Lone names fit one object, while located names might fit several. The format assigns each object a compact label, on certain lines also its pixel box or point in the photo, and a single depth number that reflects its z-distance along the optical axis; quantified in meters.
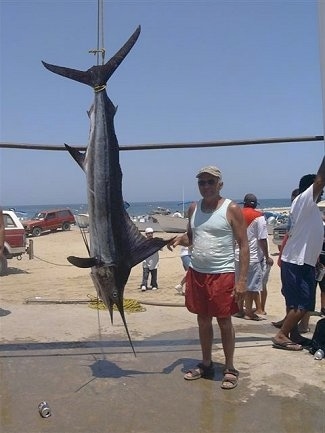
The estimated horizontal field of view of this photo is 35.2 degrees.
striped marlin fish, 3.26
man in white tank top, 3.50
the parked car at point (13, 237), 12.97
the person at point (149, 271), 10.22
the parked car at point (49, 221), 28.17
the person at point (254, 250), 5.78
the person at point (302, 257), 4.12
